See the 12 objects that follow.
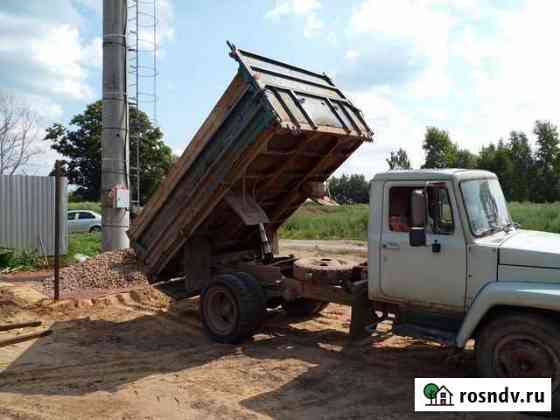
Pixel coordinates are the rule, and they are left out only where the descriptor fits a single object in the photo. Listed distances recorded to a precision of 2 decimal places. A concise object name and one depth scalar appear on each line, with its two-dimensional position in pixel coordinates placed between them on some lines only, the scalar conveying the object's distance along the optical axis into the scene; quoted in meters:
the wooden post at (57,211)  8.68
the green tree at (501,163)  50.16
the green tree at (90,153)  41.66
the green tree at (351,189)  52.66
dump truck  4.75
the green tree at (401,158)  43.44
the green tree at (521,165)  49.00
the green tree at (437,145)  52.94
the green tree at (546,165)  47.69
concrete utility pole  11.68
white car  22.88
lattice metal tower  12.55
